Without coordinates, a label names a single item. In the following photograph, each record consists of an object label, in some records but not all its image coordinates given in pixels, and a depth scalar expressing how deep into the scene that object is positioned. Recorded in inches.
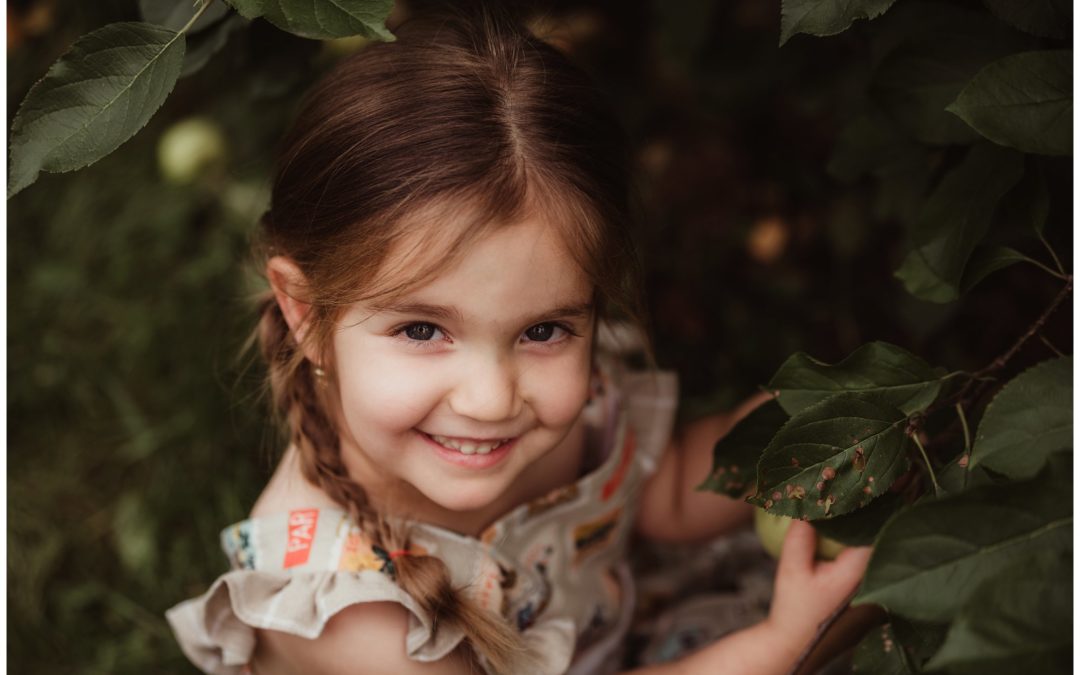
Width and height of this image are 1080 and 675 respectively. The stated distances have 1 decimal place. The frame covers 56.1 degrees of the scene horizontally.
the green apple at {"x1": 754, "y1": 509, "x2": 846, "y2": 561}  47.9
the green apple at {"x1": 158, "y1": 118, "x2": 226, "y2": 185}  77.8
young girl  39.3
